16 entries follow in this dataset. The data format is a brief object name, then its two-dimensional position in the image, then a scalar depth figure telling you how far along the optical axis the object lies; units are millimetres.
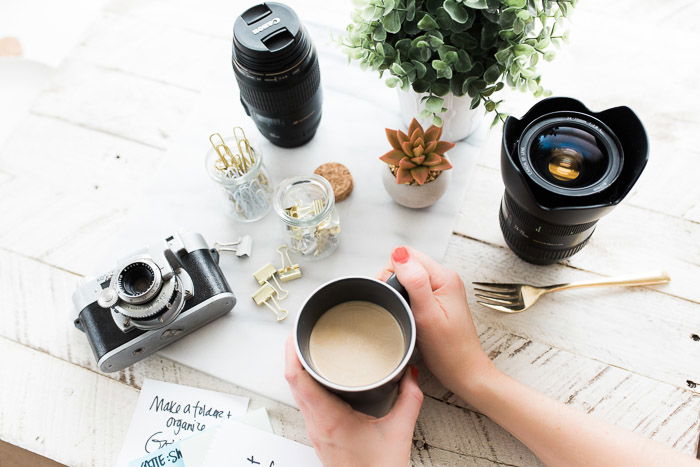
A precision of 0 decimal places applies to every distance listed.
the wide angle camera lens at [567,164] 688
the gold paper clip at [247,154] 874
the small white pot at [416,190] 853
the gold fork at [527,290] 846
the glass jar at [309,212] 859
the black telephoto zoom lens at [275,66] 788
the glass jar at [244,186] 878
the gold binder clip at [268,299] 871
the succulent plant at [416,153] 796
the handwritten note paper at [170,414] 817
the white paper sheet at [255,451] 799
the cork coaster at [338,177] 916
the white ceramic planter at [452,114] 859
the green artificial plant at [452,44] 711
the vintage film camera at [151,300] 750
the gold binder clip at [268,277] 883
